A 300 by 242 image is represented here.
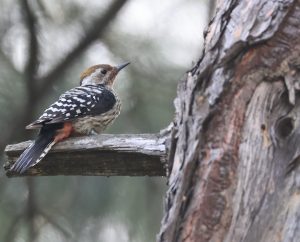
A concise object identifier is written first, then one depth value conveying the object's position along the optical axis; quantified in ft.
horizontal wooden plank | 19.30
